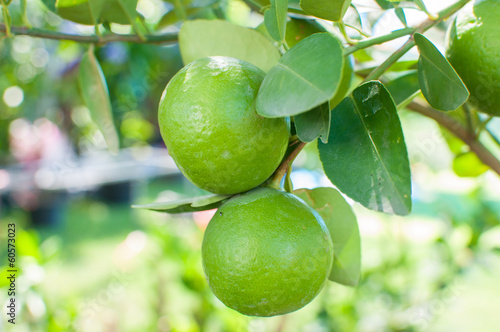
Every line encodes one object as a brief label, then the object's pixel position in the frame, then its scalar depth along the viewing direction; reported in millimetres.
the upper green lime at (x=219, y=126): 220
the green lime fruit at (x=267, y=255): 224
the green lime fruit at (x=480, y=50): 241
